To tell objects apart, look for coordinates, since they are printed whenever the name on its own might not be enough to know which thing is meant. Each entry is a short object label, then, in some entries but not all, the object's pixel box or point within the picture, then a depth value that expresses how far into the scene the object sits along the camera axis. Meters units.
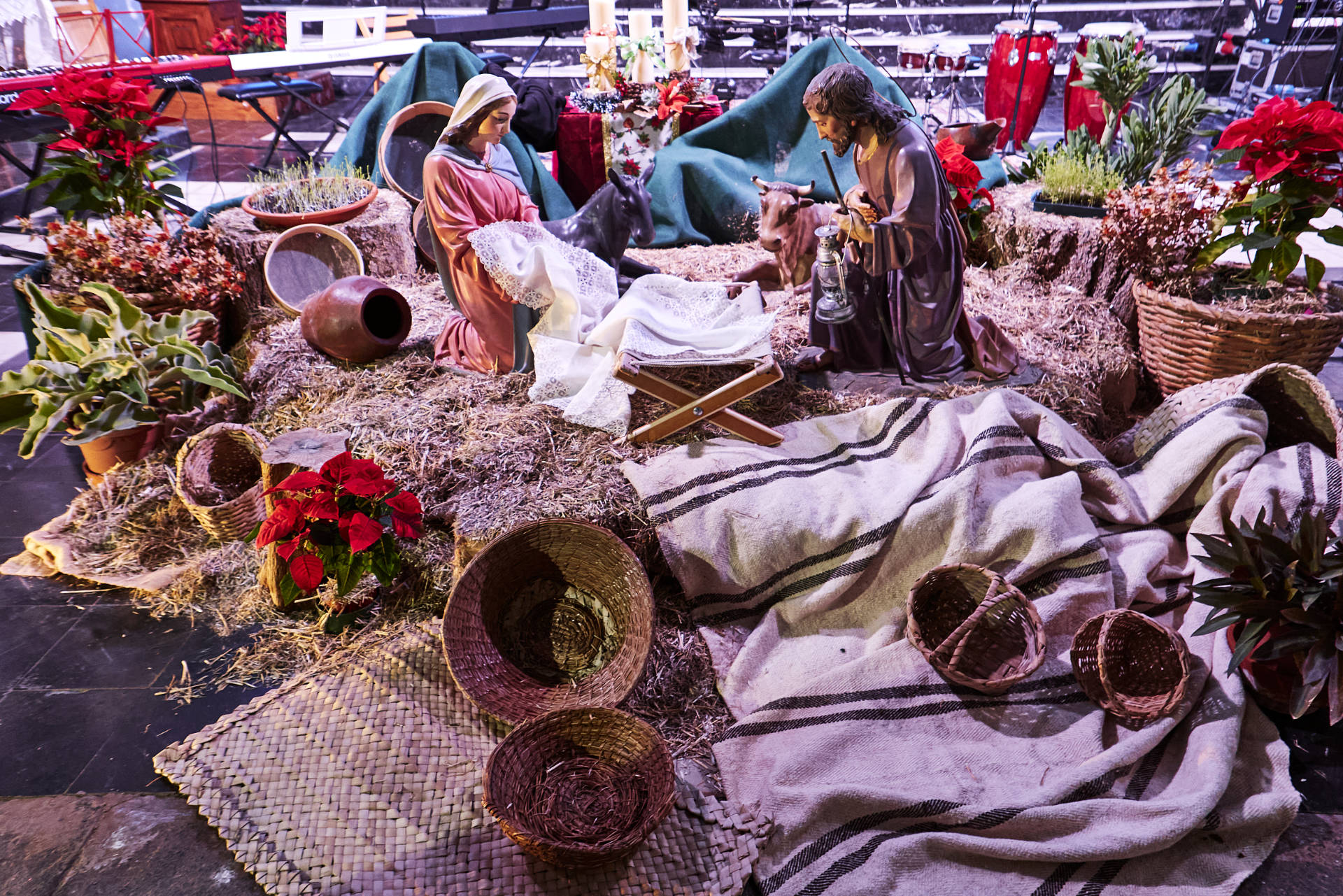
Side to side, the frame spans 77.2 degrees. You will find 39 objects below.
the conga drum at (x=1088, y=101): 6.98
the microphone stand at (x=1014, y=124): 6.45
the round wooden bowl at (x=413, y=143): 4.95
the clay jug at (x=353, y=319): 3.92
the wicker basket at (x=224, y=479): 3.31
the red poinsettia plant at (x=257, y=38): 8.51
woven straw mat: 2.21
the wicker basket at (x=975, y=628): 2.62
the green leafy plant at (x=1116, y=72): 5.15
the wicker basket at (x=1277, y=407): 3.09
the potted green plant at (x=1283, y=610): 2.39
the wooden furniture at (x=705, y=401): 3.19
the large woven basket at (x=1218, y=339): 3.58
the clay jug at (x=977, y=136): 5.28
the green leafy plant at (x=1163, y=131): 4.65
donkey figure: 3.76
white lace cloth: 3.44
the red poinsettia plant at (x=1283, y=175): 3.33
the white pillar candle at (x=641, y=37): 5.66
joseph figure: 3.16
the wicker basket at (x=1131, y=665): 2.54
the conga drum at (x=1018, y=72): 7.75
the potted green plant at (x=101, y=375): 3.43
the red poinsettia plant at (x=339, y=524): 2.69
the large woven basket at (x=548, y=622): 2.60
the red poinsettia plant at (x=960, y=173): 4.55
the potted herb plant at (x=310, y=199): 4.63
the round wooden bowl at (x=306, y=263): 4.45
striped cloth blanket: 2.24
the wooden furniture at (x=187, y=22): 9.80
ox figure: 4.09
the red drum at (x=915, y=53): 7.58
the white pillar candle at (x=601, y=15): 5.59
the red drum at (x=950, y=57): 7.41
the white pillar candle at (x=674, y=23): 5.64
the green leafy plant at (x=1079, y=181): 4.74
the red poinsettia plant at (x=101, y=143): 4.00
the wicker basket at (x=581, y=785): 2.12
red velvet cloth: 5.67
